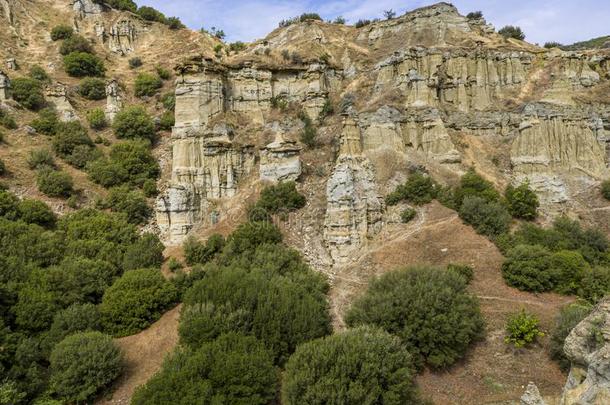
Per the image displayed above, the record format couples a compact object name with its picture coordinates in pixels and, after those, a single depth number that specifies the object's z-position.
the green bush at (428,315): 16.08
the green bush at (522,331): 16.94
